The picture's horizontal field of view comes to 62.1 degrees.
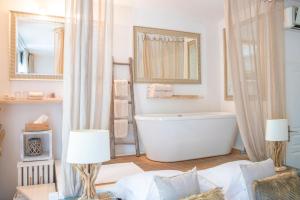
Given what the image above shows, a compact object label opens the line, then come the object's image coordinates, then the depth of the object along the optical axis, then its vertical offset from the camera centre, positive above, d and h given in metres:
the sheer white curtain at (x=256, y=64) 2.82 +0.45
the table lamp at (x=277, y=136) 2.76 -0.38
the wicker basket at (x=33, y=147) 3.24 -0.56
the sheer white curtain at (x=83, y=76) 1.94 +0.22
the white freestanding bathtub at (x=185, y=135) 3.59 -0.49
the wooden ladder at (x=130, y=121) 3.95 -0.30
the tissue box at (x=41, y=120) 3.28 -0.21
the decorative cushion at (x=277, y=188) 1.85 -0.65
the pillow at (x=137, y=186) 1.77 -0.63
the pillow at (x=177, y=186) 1.62 -0.56
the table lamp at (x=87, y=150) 1.69 -0.32
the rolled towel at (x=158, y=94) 4.21 +0.16
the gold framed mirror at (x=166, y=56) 4.27 +0.85
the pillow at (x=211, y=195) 1.57 -0.60
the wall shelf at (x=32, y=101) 3.11 +0.04
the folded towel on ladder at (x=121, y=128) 3.96 -0.39
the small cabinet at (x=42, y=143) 3.16 -0.53
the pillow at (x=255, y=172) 1.96 -0.57
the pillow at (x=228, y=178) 2.01 -0.65
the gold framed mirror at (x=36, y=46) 3.42 +0.82
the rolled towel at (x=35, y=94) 3.34 +0.13
